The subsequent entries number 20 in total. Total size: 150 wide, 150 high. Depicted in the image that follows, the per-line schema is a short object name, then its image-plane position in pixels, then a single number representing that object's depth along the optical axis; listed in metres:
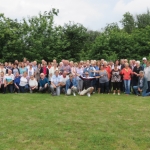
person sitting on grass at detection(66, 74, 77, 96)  10.43
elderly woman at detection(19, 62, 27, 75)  11.32
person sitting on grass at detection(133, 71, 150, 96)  10.13
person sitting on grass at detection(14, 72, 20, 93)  11.00
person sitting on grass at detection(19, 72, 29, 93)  11.01
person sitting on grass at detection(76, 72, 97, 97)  10.62
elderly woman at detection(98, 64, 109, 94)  10.73
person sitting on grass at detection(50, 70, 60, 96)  10.29
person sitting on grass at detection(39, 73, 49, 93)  10.81
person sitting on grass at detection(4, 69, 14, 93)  10.86
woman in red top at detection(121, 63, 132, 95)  10.43
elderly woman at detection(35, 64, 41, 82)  11.33
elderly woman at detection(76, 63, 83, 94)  10.91
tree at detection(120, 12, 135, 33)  39.97
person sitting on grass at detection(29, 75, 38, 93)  10.94
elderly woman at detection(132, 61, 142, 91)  10.48
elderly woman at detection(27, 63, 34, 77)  11.17
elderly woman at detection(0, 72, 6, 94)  10.76
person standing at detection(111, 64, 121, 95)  10.67
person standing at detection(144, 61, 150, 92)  10.22
